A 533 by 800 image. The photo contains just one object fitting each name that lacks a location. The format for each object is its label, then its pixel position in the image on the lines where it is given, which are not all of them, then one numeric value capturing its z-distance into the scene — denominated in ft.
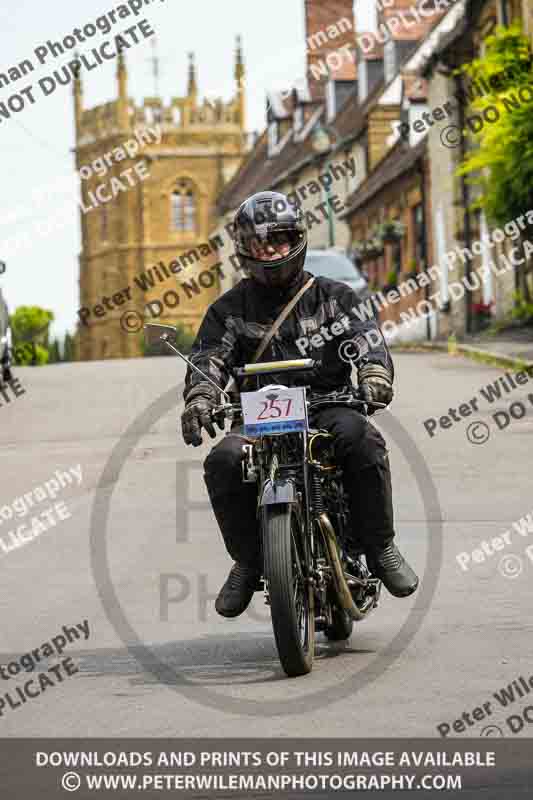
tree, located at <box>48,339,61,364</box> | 317.83
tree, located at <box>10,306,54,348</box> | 241.55
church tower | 325.21
